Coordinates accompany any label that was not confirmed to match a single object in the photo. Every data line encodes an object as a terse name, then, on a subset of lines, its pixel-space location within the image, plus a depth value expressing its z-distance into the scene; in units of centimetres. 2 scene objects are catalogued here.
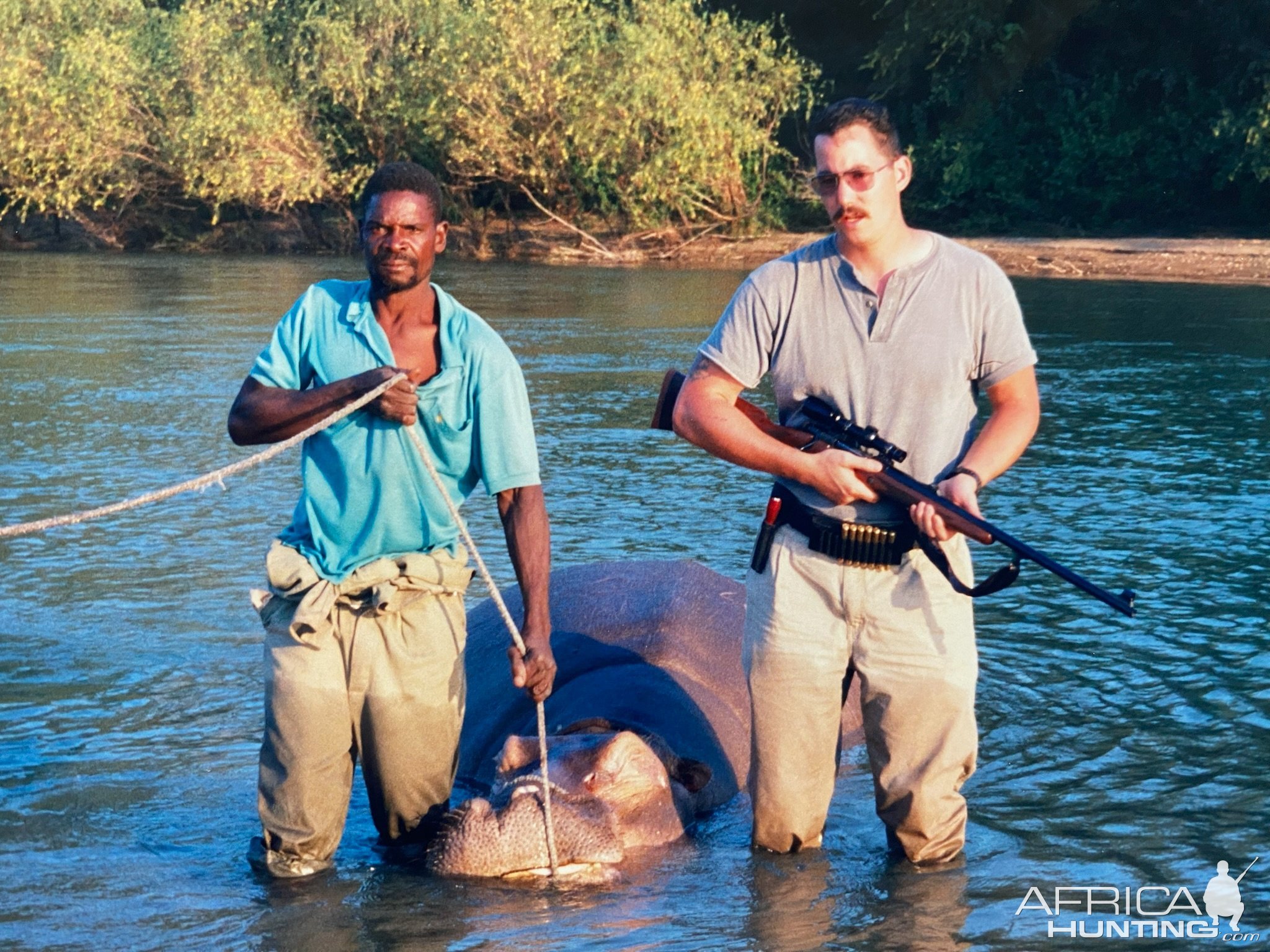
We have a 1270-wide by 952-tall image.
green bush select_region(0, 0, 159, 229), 3575
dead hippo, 480
